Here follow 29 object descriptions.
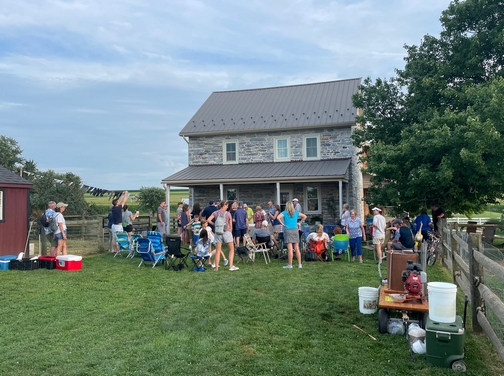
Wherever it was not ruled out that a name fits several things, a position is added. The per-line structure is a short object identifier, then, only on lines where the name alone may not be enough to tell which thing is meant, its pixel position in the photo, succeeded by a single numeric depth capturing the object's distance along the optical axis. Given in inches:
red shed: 505.7
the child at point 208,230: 414.0
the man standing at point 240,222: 481.7
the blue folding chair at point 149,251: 435.5
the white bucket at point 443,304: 183.2
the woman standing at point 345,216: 501.1
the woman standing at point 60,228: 444.8
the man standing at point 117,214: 525.3
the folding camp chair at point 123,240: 508.7
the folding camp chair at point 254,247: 450.0
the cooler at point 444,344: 173.3
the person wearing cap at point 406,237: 366.0
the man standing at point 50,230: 455.3
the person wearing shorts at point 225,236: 406.9
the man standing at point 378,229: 431.2
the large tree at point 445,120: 475.8
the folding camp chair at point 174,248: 420.2
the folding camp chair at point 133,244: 508.7
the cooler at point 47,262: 433.7
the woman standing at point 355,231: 462.9
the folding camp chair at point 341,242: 470.3
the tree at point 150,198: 1267.2
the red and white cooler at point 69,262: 424.8
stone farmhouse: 758.5
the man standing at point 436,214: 486.7
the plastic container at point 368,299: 249.1
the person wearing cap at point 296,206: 536.0
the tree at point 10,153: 1346.0
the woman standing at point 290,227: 409.1
